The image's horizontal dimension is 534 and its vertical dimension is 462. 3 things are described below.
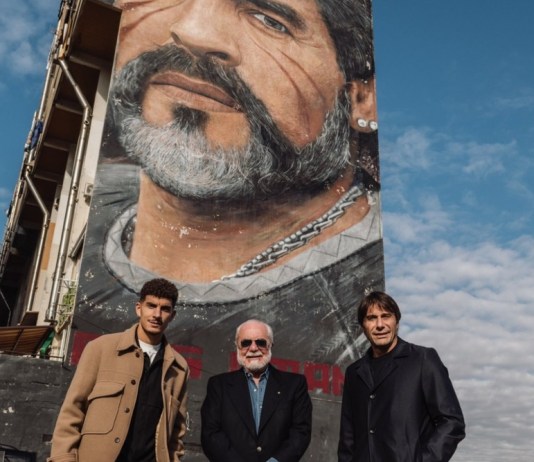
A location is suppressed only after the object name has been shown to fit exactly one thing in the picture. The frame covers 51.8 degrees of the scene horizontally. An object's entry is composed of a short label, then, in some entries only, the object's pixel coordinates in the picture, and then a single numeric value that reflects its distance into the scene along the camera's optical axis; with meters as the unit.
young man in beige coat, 3.59
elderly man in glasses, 4.05
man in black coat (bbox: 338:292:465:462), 3.46
